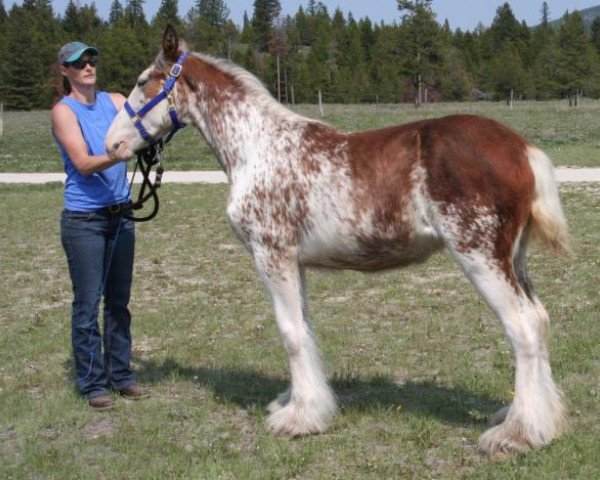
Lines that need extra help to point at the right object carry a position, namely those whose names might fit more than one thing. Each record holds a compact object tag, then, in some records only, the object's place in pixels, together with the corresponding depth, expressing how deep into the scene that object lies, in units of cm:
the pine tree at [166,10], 6881
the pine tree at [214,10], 10885
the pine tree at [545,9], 16844
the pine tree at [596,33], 10040
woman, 525
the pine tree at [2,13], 10013
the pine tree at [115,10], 13314
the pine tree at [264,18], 8228
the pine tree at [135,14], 9712
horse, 423
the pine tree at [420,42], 6331
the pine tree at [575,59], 6219
